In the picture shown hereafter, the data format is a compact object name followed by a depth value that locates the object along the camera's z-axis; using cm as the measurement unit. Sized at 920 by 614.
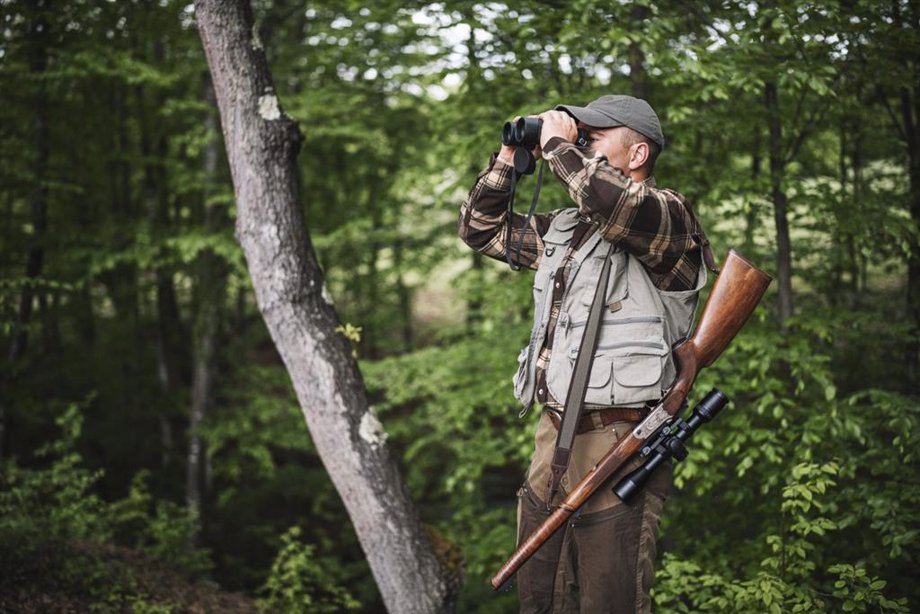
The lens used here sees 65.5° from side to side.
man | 240
